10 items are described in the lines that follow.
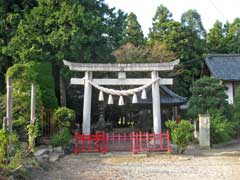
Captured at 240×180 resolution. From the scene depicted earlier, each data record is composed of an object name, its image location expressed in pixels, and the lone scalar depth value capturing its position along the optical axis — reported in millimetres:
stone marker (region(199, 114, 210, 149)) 17750
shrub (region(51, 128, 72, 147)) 15492
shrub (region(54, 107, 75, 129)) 16734
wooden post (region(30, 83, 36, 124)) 13708
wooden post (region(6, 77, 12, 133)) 10055
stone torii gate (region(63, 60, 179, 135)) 17156
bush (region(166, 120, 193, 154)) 15039
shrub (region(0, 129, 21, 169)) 8492
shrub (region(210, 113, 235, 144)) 18469
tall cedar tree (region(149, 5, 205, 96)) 32812
